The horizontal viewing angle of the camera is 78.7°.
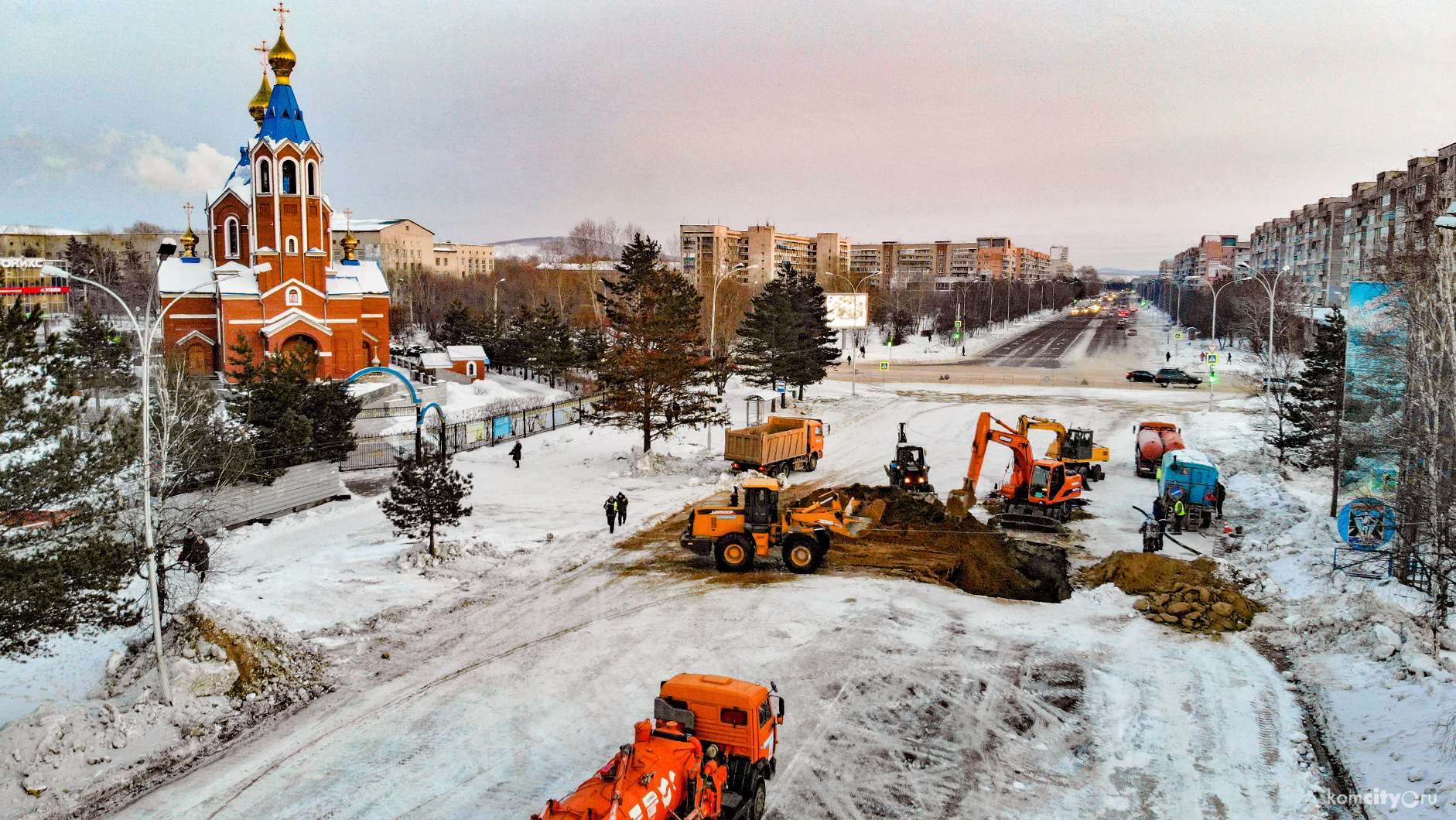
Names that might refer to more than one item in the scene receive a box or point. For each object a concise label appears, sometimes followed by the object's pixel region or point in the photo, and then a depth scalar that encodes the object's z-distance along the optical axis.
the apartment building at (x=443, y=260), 195.75
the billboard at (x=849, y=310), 65.69
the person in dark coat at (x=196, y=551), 19.16
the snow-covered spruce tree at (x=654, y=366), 35.28
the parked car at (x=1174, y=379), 63.41
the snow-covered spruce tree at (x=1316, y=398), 29.59
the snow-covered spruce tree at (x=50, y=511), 12.51
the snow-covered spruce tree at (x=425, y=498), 21.30
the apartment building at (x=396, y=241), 148.38
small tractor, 29.56
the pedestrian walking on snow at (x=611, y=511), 25.52
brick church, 50.81
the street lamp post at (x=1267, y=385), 33.50
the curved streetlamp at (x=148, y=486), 13.03
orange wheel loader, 21.80
